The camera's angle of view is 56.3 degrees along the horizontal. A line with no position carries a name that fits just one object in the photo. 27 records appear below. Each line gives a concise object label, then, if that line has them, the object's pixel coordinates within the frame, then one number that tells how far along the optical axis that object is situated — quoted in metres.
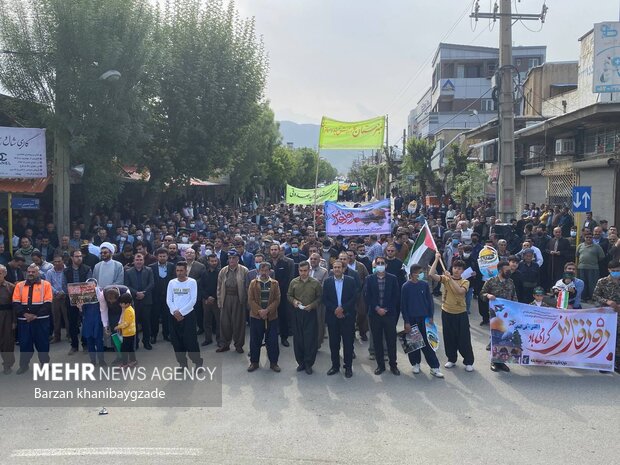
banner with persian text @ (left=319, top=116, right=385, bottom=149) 18.86
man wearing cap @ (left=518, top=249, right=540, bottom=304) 10.85
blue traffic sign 13.47
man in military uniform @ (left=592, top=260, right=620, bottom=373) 8.39
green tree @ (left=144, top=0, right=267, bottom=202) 20.20
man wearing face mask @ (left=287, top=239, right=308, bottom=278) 11.58
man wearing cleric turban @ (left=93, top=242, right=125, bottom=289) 9.85
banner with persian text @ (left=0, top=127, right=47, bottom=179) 14.57
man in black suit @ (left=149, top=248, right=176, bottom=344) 10.20
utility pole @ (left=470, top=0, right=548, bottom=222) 15.52
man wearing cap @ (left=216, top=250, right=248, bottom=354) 9.59
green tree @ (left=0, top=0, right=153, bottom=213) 15.16
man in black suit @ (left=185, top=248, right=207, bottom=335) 10.12
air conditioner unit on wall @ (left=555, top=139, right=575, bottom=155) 20.62
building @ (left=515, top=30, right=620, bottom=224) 17.97
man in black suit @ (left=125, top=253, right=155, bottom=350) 9.79
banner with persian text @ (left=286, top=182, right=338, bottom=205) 22.00
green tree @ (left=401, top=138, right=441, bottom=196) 38.75
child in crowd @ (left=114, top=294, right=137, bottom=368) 8.66
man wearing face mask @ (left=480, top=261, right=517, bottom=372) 8.98
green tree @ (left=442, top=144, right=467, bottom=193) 34.31
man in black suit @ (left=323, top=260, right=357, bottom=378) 8.41
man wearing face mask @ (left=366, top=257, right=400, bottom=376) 8.38
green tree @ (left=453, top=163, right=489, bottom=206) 28.38
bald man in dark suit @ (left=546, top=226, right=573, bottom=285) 13.52
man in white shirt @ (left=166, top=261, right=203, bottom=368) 8.45
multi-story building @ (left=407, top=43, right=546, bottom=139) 62.25
